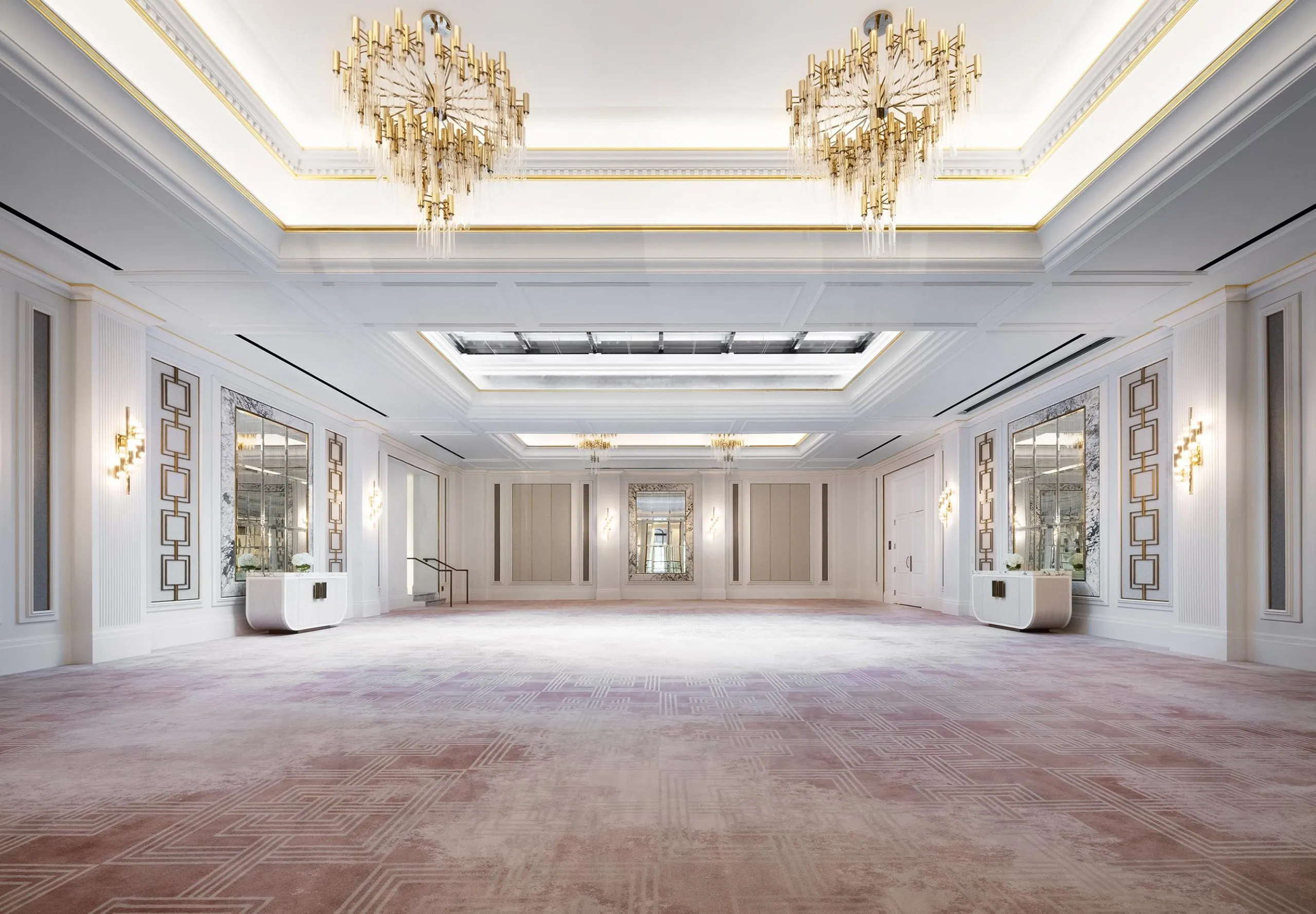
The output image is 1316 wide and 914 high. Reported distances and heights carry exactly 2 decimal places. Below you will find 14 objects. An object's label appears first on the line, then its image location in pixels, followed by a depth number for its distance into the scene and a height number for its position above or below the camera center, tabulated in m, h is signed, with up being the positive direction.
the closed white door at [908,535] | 16.28 -1.29
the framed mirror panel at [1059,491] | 10.00 -0.25
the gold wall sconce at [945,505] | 14.23 -0.56
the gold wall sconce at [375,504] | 13.91 -0.47
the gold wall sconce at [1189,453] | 7.77 +0.16
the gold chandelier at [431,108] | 4.61 +2.14
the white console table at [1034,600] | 10.00 -1.57
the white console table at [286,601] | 9.89 -1.51
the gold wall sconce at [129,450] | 7.51 +0.25
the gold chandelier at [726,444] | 15.23 +0.54
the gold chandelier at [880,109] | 4.70 +2.16
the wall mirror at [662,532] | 20.39 -1.41
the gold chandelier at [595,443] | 15.44 +0.58
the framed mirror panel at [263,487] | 9.88 -0.14
